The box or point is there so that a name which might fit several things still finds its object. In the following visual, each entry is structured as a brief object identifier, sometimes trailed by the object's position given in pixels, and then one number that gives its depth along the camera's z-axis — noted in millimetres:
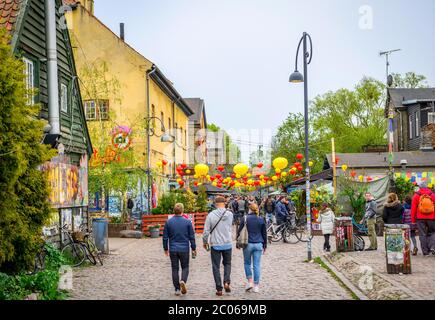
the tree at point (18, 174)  10609
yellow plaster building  34938
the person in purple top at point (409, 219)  18672
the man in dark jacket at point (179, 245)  12109
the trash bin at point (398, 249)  14086
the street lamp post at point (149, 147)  32259
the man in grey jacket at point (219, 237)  12133
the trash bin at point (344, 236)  19453
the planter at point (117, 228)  30734
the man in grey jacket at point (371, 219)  19797
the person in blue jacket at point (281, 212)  25203
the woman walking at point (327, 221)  20219
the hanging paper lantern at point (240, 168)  34688
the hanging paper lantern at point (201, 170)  33125
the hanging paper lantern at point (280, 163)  31930
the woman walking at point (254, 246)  12508
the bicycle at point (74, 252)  17125
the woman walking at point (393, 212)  18766
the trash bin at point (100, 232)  20094
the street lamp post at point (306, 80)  18484
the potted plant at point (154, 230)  30134
